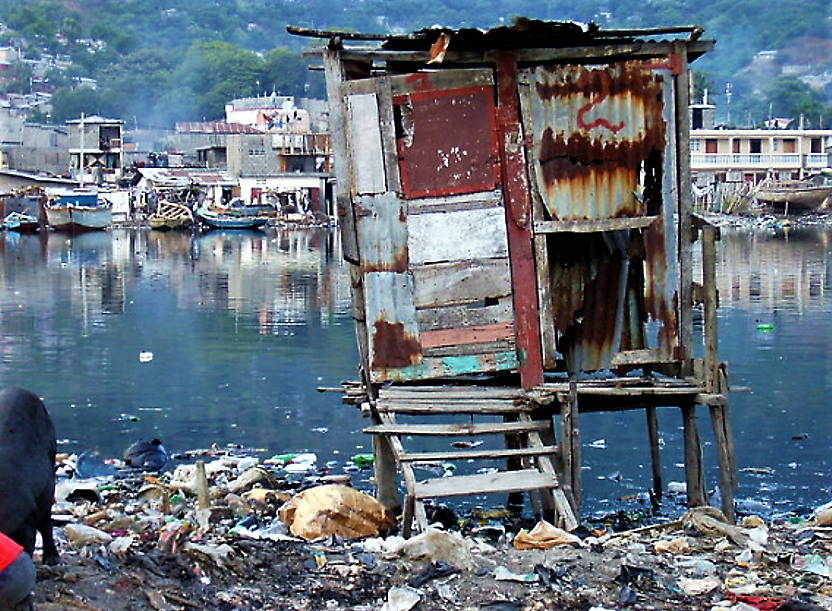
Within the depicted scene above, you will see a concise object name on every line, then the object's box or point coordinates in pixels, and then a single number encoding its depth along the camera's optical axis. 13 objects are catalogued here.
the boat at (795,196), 69.38
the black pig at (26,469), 7.13
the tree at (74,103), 138.88
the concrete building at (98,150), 80.44
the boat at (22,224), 62.97
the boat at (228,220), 66.12
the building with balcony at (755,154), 76.19
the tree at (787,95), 138.62
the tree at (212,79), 142.12
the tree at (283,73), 150.50
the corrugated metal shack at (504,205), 11.04
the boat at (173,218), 66.19
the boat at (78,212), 63.31
